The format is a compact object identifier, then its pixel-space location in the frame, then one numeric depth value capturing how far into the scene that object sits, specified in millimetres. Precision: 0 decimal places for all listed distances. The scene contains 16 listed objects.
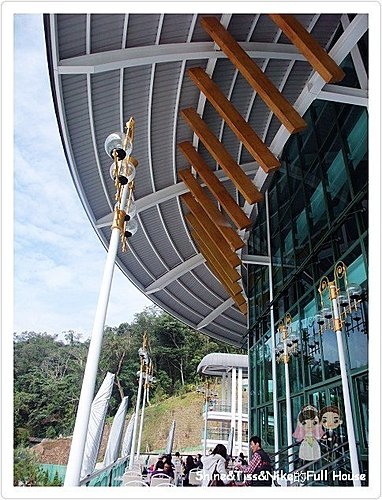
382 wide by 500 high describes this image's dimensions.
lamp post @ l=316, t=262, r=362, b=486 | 4484
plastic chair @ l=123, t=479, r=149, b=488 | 6180
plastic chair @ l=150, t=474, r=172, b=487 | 6698
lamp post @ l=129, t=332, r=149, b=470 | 11955
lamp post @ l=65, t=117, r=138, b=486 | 3145
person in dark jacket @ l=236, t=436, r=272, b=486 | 4633
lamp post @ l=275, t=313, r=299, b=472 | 7941
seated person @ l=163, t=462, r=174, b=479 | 7973
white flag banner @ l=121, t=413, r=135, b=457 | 12057
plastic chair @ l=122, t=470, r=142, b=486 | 6525
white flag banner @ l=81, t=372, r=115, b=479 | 5219
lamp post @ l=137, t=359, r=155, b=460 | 14238
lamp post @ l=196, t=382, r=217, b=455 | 15983
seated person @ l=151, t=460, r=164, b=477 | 7980
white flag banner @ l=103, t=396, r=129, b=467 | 8008
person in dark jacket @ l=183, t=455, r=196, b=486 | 8660
